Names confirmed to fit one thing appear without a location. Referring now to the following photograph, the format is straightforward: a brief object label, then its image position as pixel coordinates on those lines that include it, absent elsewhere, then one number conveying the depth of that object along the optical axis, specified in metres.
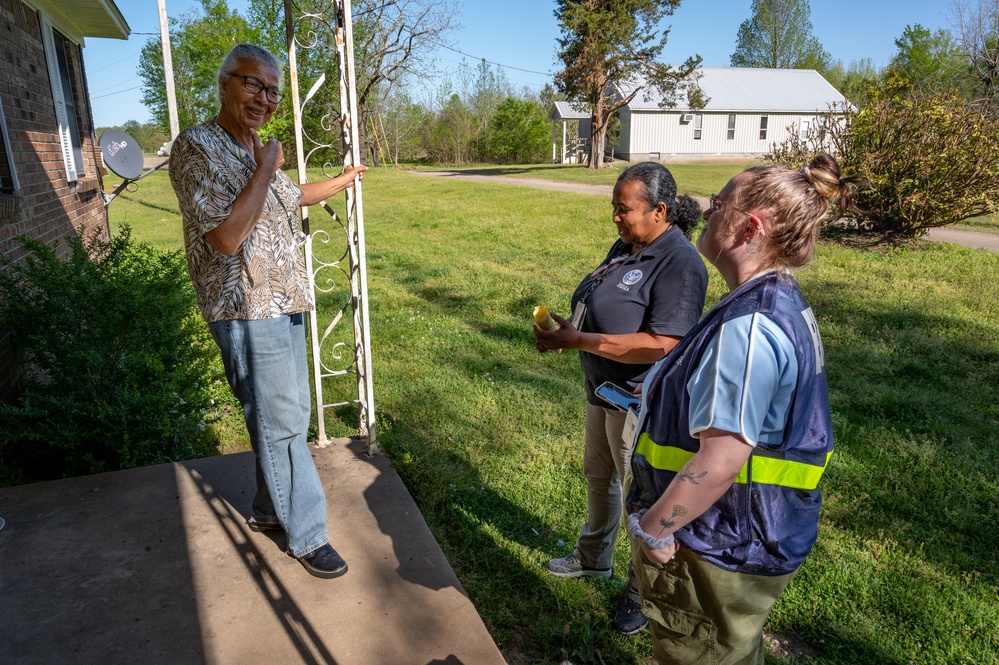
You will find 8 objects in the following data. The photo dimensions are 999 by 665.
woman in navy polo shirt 2.46
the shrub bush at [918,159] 9.48
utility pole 12.70
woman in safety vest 1.48
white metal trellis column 3.18
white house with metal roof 37.12
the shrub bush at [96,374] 3.54
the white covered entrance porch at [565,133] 40.00
